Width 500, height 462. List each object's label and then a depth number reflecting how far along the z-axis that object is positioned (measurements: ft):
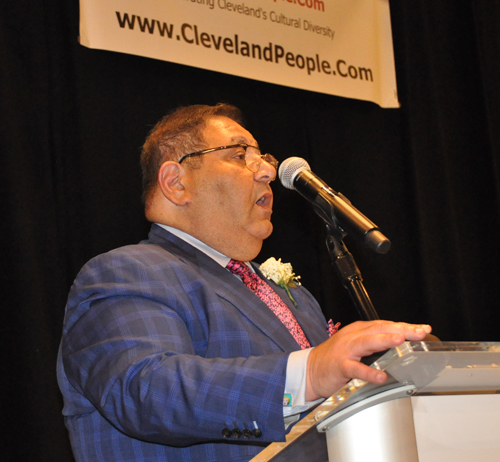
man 3.31
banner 8.02
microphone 4.12
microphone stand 4.52
